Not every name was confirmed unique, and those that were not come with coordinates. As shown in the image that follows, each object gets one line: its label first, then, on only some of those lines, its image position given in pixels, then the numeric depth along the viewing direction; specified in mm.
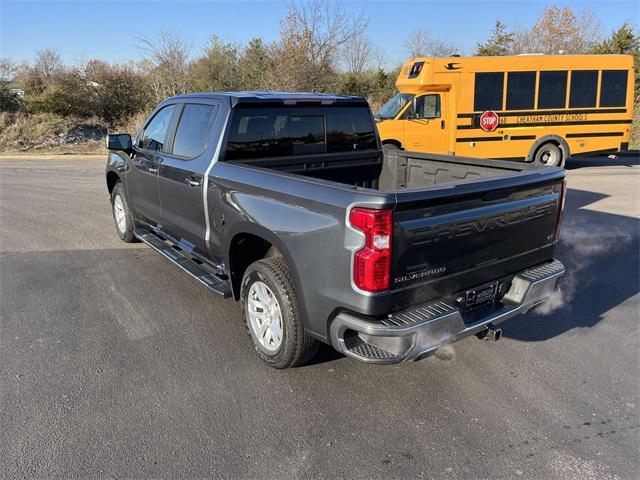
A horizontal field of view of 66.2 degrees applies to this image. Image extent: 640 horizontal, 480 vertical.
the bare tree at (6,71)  22141
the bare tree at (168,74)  22203
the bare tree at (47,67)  22808
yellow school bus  12102
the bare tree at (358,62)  29856
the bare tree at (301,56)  18828
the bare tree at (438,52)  37034
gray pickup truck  2773
